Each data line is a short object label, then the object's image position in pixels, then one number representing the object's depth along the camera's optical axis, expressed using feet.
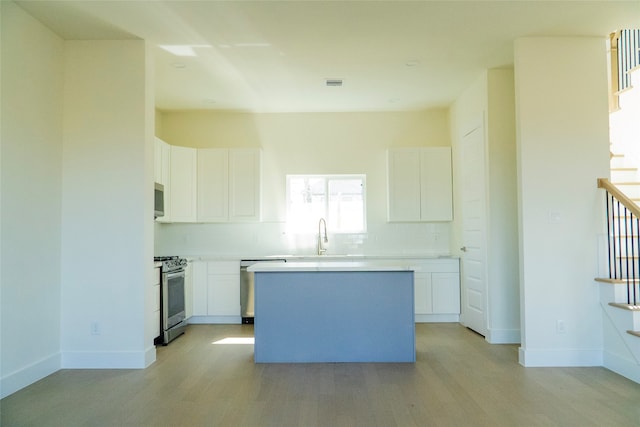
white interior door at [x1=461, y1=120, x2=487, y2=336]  16.08
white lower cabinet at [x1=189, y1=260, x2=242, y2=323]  18.84
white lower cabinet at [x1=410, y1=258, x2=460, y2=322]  18.88
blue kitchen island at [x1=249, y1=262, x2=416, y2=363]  13.07
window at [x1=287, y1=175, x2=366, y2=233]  20.98
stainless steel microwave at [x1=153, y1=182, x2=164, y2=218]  15.96
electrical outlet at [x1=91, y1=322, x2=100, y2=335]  12.70
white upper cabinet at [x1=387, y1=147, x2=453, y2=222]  19.84
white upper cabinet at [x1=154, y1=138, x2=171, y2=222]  17.19
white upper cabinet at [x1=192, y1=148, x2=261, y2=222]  19.75
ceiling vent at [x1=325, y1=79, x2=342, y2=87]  16.50
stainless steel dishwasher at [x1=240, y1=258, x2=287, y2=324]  18.69
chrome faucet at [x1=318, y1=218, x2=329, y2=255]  20.07
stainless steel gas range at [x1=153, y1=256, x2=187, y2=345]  15.34
